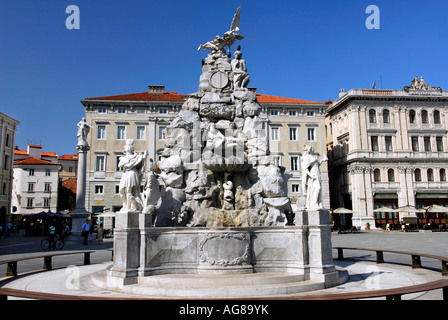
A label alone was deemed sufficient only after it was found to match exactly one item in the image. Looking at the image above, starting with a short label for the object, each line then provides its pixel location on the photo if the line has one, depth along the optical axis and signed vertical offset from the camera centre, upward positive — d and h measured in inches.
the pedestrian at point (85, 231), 977.4 -42.7
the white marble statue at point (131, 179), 371.9 +33.2
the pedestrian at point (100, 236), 1062.1 -61.2
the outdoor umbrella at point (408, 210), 1579.2 +1.8
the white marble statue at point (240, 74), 508.4 +180.2
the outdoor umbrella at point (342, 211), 1545.3 +0.5
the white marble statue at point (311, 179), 389.4 +33.1
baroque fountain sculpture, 364.2 +11.7
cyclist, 852.0 -52.1
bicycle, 864.3 -67.5
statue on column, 1091.9 +233.4
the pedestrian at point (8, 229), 1626.2 -59.6
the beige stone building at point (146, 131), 1717.5 +377.5
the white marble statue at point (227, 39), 523.2 +233.4
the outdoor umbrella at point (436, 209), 1577.3 +4.3
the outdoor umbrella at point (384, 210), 1654.3 +3.0
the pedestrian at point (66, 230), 1128.2 -46.8
